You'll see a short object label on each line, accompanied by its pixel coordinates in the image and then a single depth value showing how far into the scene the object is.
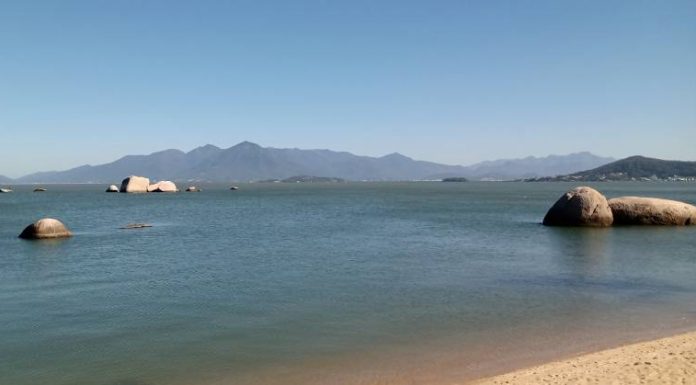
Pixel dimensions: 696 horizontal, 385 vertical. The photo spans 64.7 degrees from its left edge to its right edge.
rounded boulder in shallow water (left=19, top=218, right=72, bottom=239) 35.53
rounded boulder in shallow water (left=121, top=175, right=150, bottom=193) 126.25
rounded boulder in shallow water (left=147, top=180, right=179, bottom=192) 134.00
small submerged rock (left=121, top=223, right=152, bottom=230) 43.50
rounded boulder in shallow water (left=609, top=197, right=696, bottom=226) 38.28
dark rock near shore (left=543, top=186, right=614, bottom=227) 37.41
